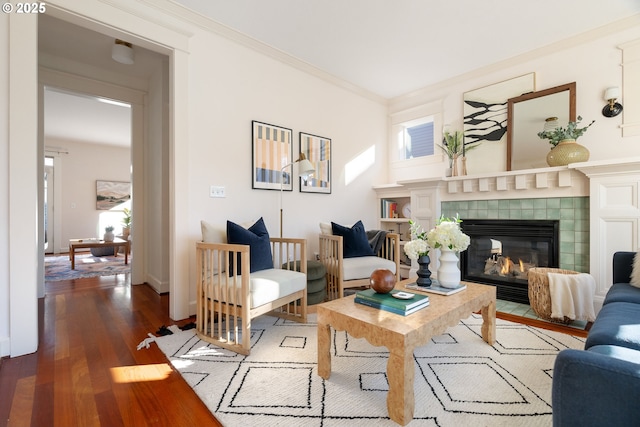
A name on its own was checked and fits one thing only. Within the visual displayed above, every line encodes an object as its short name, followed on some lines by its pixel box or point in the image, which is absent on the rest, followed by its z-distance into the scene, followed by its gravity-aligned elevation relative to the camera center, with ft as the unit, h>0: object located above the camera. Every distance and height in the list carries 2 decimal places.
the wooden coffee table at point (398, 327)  4.12 -1.82
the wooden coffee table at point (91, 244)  15.87 -1.79
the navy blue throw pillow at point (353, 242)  10.43 -1.06
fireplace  9.96 -1.47
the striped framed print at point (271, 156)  10.09 +2.00
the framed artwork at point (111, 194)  24.17 +1.53
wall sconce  8.88 +3.32
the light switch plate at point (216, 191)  9.08 +0.65
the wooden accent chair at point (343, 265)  9.25 -1.73
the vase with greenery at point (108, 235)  17.90 -1.42
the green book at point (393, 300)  4.92 -1.54
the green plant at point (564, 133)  9.21 +2.54
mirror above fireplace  9.87 +3.28
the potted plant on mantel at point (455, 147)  12.08 +2.66
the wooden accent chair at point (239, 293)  6.25 -1.86
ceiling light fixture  9.43 +5.18
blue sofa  2.40 -1.52
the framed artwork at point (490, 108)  10.91 +4.10
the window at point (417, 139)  13.80 +3.56
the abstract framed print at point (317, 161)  11.64 +2.11
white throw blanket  7.73 -2.22
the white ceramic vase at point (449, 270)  6.34 -1.25
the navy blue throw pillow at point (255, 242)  7.34 -0.76
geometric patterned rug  4.33 -2.98
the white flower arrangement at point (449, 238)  6.26 -0.55
